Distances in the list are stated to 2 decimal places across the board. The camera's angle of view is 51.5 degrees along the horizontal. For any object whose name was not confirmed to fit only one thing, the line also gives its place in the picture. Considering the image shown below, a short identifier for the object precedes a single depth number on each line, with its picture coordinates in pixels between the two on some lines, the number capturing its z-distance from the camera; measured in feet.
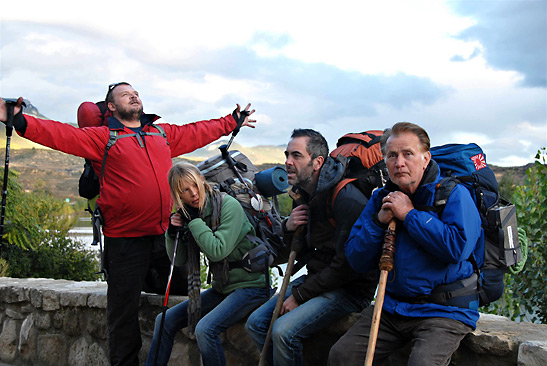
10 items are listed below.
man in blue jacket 7.72
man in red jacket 12.25
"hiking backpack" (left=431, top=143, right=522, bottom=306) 8.38
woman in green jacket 10.62
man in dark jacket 9.36
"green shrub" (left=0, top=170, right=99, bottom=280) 26.04
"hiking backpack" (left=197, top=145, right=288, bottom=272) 11.07
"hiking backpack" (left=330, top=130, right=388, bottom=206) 9.83
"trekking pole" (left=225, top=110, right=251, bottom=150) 14.42
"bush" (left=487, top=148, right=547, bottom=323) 15.89
